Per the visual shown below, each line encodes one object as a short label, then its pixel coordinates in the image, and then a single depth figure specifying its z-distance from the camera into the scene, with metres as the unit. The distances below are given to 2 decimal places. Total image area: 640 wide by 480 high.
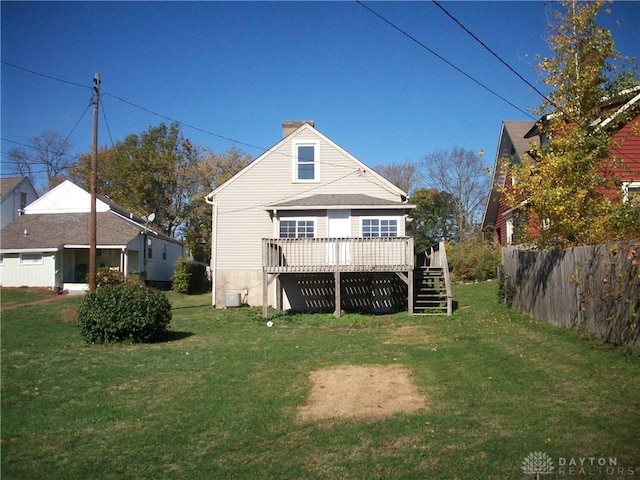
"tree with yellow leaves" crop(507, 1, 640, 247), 11.95
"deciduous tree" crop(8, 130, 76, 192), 44.11
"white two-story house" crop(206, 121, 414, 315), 20.41
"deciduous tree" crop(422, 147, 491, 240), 46.88
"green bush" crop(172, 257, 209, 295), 29.44
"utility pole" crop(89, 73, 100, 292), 18.47
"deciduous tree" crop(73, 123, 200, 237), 45.09
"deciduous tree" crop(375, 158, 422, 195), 50.97
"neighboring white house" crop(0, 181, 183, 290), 29.23
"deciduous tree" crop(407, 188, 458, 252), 44.31
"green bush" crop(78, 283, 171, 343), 12.59
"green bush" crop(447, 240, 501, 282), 26.97
